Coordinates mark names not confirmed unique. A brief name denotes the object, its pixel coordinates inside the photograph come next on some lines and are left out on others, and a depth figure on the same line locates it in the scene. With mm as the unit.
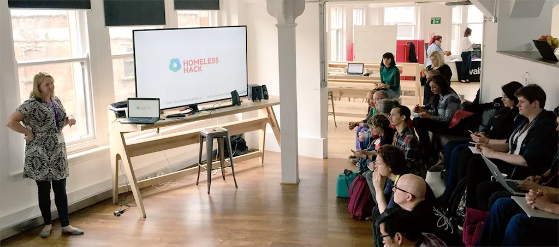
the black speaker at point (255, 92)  6961
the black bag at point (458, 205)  4062
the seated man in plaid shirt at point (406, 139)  4754
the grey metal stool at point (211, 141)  6387
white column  6254
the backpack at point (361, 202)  5348
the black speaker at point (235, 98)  6699
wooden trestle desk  5770
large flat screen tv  6098
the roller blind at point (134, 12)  6266
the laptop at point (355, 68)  10441
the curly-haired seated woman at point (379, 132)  5188
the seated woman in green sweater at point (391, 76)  8416
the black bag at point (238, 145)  7816
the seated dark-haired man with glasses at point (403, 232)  2908
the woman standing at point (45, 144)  5039
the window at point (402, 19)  16391
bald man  3324
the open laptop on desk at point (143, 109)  5727
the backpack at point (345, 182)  5918
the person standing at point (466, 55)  15016
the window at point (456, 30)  16219
